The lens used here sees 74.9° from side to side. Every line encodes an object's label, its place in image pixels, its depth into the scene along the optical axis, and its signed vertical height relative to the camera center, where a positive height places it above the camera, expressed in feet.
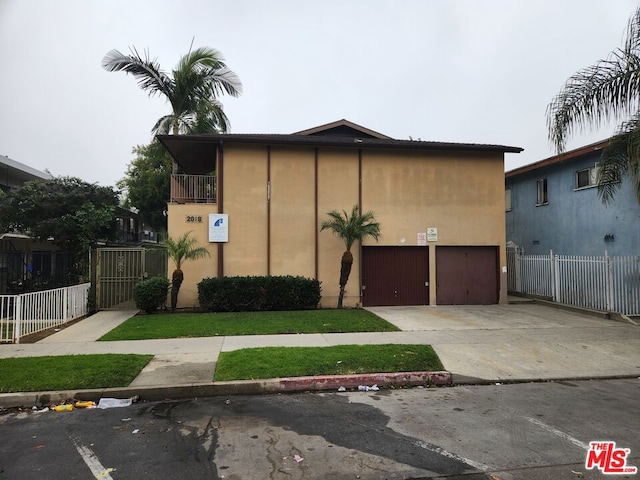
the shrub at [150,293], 42.29 -4.00
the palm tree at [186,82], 58.90 +25.12
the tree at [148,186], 91.64 +15.21
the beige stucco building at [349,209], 47.67 +5.01
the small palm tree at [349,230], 45.06 +2.63
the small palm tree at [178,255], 43.68 -0.10
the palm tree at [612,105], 31.48 +11.92
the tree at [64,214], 49.44 +4.94
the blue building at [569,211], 49.16 +5.81
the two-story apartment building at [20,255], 60.13 -0.10
